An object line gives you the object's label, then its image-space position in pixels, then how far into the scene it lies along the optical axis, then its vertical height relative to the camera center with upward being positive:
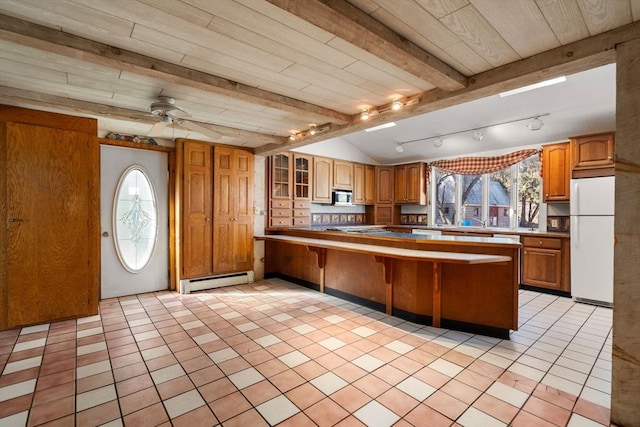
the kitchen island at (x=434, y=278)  2.97 -0.77
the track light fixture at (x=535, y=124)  4.04 +1.14
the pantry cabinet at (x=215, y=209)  4.65 +0.02
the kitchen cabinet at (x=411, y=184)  6.75 +0.60
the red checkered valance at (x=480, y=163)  5.36 +0.92
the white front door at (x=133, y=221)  4.31 -0.15
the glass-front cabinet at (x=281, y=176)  5.57 +0.65
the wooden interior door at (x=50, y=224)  3.12 -0.15
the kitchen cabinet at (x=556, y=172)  4.66 +0.59
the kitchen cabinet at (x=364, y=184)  6.87 +0.61
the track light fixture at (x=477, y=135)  4.89 +1.22
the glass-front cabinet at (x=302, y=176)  5.85 +0.66
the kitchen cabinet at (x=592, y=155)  4.11 +0.77
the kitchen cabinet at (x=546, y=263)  4.55 -0.83
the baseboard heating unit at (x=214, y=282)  4.62 -1.16
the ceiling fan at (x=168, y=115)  2.99 +0.98
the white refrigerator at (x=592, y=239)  4.03 -0.40
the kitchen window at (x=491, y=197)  5.52 +0.26
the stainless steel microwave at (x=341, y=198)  6.37 +0.26
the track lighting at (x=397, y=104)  2.99 +1.05
